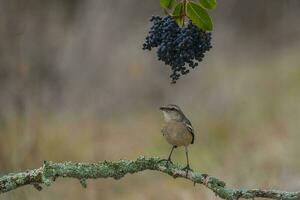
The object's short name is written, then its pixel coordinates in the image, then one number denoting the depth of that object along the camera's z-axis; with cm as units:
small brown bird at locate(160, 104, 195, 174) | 679
